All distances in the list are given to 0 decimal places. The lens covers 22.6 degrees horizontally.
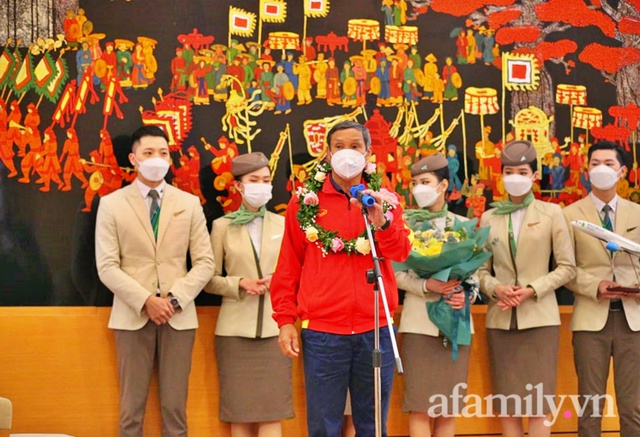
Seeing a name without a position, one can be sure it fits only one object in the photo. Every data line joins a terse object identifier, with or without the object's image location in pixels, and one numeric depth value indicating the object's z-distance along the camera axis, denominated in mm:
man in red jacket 7281
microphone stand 6661
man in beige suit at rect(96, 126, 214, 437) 10270
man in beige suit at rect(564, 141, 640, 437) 10759
